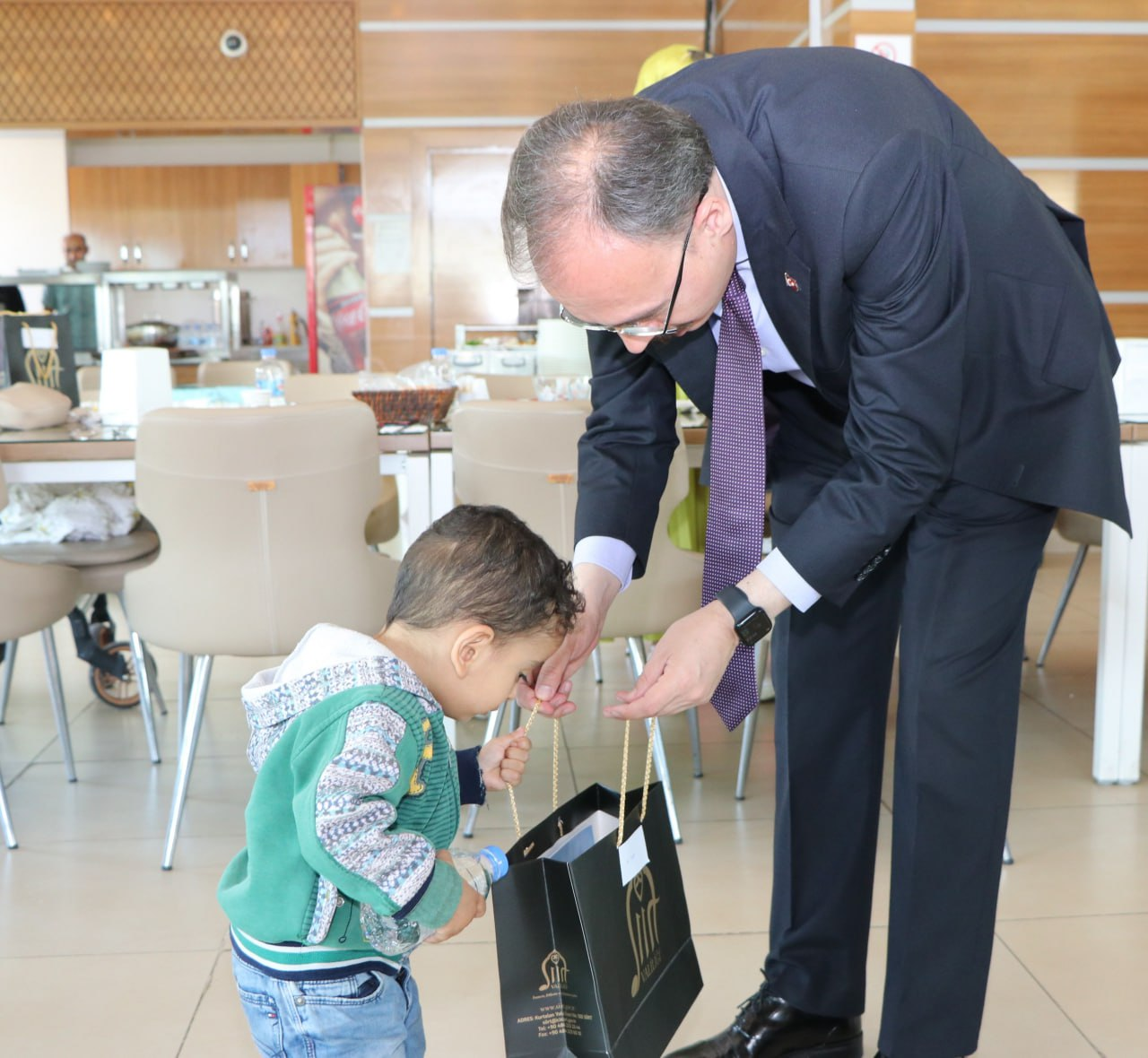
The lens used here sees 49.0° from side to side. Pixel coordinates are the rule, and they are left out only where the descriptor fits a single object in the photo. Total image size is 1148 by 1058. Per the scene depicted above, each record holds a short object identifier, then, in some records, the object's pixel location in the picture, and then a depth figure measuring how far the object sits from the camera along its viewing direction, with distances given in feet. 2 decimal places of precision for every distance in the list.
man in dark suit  3.85
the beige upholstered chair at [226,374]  14.58
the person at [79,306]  25.88
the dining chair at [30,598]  8.14
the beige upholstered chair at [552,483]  7.93
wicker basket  8.89
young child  3.52
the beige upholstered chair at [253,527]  7.59
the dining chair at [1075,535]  10.41
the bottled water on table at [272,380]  10.00
